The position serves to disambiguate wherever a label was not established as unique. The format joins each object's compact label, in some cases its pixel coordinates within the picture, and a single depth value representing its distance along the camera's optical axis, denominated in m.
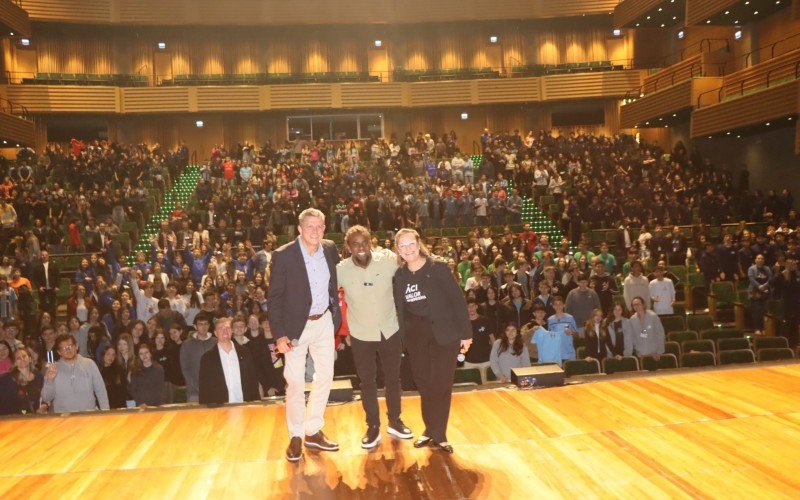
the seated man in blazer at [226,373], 6.25
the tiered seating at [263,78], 27.66
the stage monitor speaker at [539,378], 6.19
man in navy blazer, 4.62
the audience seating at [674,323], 10.62
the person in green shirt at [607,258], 12.20
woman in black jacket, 4.69
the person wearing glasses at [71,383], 6.31
